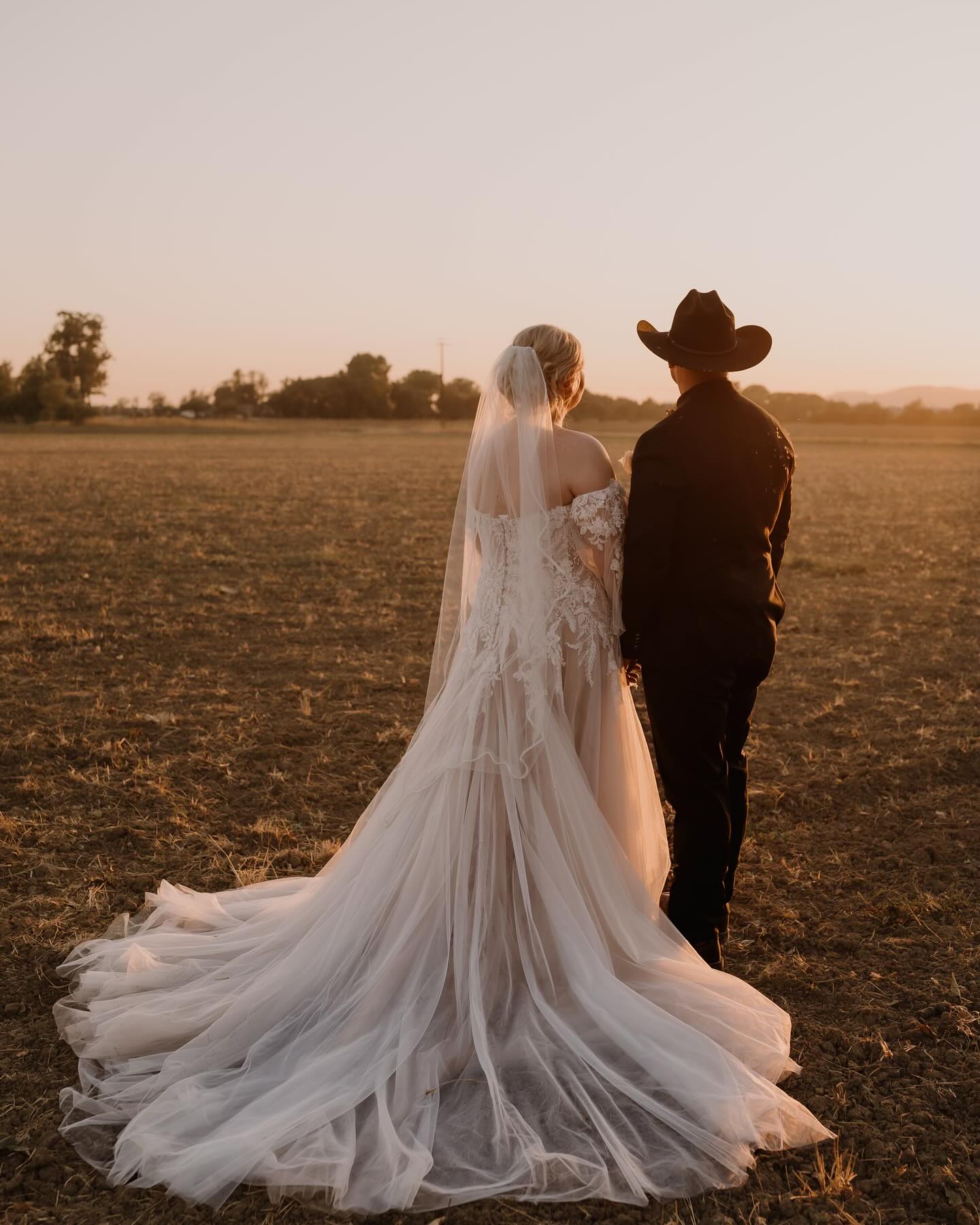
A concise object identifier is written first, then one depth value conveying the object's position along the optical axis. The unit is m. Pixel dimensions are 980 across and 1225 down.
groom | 3.87
